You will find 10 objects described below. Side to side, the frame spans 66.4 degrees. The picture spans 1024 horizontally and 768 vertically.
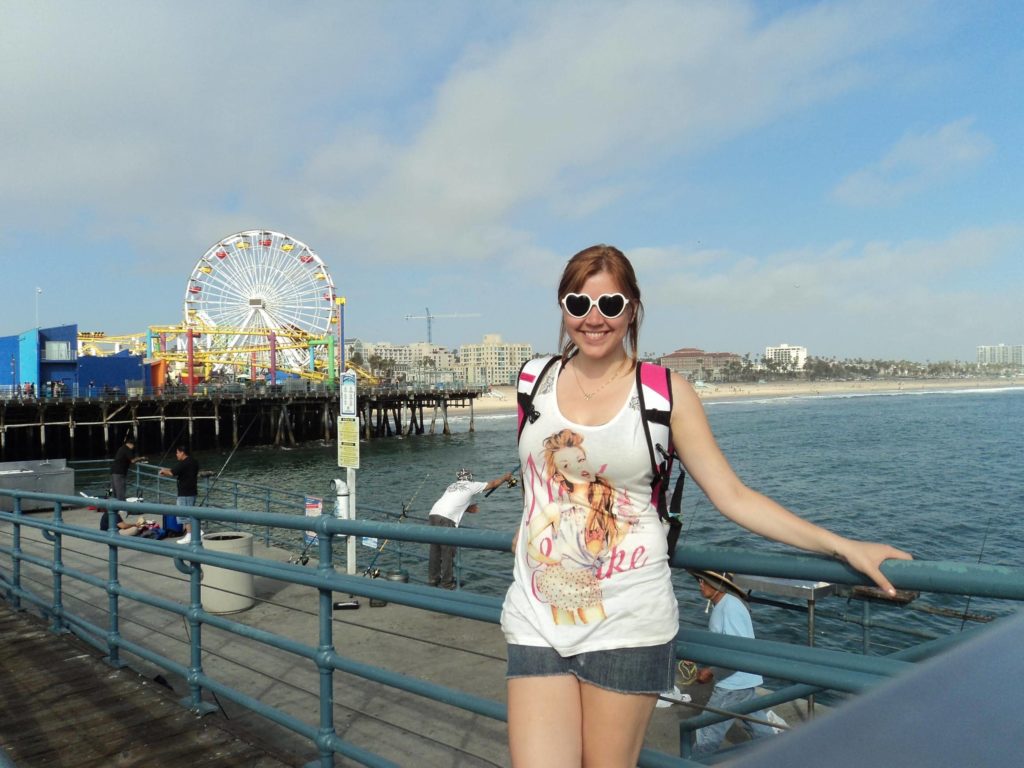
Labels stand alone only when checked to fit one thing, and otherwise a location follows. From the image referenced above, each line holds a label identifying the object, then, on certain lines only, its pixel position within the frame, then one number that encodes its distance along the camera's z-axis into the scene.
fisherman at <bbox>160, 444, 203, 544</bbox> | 12.33
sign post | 9.81
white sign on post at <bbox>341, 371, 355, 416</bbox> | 10.15
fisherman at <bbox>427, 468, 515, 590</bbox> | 8.88
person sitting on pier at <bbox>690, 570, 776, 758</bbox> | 4.45
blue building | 48.53
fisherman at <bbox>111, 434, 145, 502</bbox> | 14.55
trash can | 7.11
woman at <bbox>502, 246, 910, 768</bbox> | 1.81
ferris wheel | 59.62
